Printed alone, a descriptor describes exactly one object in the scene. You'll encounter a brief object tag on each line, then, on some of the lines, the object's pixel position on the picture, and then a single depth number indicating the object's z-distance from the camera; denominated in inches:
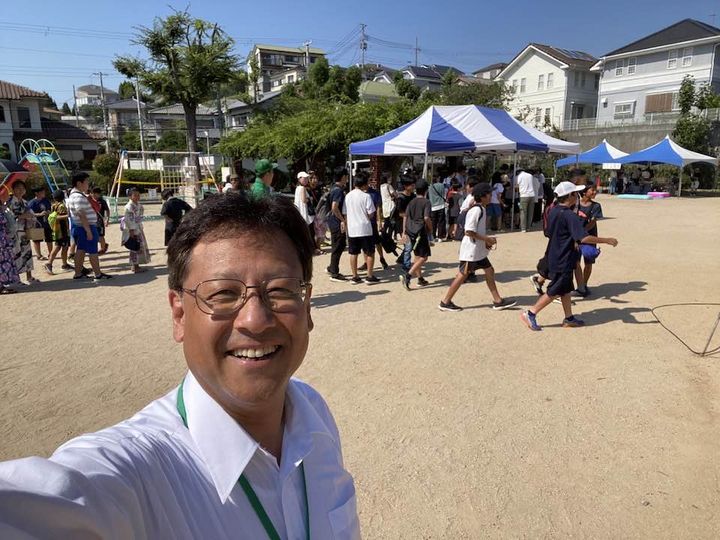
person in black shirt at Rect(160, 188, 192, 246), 265.1
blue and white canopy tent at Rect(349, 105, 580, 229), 445.7
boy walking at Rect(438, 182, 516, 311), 231.8
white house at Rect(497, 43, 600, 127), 1659.7
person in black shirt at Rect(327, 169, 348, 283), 308.2
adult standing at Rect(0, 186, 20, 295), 276.4
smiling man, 34.7
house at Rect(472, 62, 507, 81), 2554.1
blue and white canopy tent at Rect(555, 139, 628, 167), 954.4
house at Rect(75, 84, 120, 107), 4351.1
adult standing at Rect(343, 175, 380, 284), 281.3
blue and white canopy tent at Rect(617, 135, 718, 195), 857.5
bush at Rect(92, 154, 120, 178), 1028.5
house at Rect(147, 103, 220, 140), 2179.5
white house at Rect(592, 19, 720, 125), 1357.0
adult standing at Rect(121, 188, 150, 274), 314.5
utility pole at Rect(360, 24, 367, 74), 2212.1
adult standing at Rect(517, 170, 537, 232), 498.0
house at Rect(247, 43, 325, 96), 2963.6
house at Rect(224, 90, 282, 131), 1787.8
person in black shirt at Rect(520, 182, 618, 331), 203.9
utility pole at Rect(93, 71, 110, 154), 1667.3
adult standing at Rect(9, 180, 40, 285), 288.8
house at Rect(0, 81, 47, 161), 1395.2
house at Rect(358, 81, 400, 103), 1861.8
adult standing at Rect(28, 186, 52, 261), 338.6
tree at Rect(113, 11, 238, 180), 1109.7
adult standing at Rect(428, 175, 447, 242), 440.1
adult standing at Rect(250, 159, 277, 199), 232.5
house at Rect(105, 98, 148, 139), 2182.1
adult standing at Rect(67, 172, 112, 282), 282.5
